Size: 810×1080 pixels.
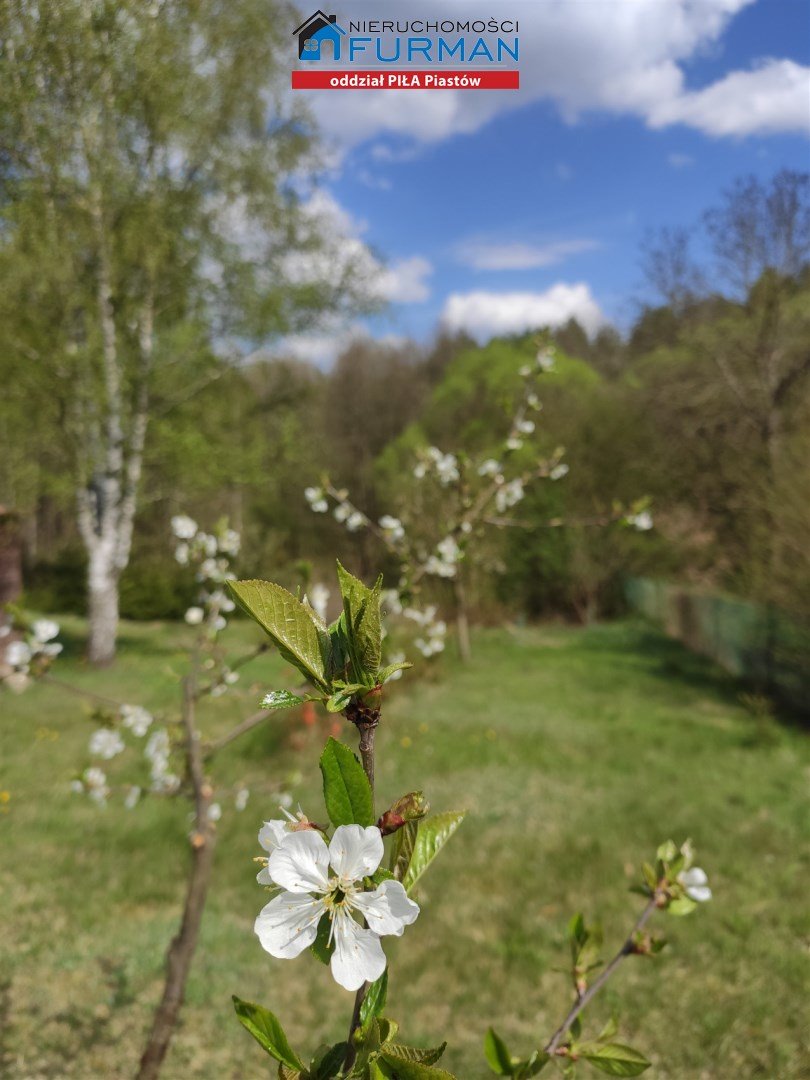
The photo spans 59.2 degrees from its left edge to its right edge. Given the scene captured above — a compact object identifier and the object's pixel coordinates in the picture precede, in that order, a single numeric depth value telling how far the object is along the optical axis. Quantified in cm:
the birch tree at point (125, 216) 828
